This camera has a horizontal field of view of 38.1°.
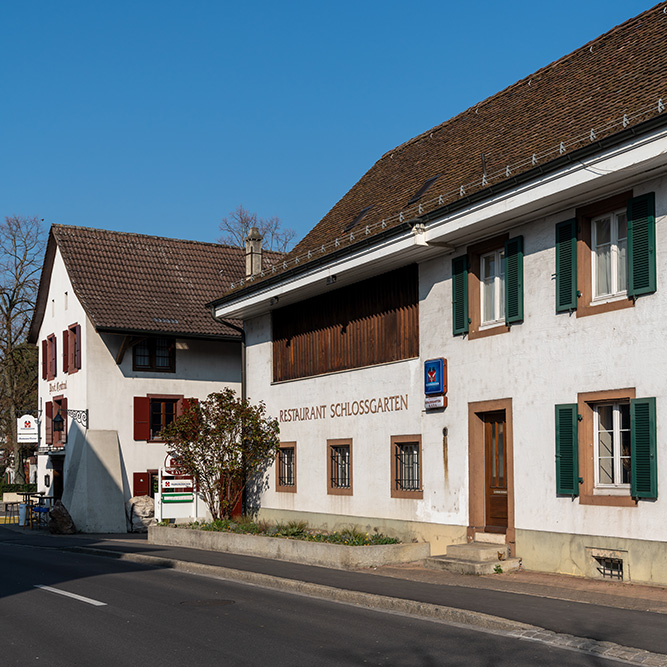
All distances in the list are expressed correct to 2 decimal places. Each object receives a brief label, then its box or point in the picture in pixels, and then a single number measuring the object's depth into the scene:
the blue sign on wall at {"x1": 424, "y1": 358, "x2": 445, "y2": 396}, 17.89
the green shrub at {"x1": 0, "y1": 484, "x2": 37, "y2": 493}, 50.72
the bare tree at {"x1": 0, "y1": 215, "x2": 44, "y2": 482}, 50.84
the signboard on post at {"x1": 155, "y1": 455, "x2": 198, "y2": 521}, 26.77
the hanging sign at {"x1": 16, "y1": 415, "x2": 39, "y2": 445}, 36.72
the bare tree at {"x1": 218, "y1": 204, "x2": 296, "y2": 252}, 54.49
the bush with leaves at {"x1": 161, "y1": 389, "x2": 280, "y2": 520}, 23.98
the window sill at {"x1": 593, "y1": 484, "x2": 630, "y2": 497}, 13.79
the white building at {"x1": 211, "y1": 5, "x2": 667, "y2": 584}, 13.50
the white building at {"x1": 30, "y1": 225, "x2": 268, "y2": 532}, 32.22
